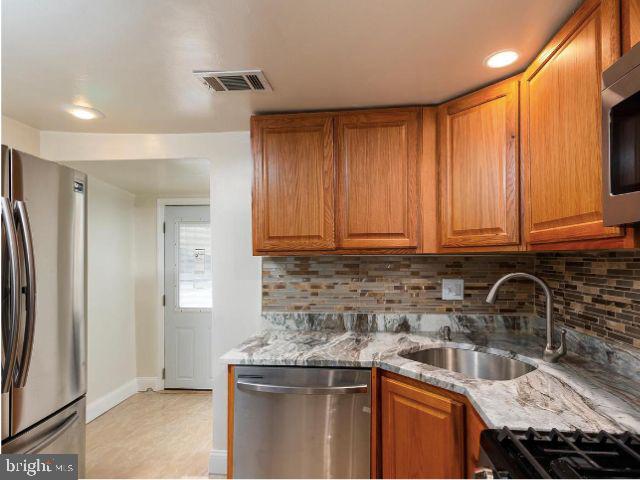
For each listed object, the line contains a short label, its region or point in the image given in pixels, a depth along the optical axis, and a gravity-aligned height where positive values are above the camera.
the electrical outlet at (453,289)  2.29 -0.25
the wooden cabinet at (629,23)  0.97 +0.61
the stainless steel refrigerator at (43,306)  1.42 -0.24
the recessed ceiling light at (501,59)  1.52 +0.81
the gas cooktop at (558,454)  0.83 -0.51
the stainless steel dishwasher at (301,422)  1.70 -0.82
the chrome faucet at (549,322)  1.56 -0.33
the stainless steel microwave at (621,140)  0.91 +0.28
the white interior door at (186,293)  3.86 -0.46
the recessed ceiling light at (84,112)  2.04 +0.79
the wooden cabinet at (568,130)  1.11 +0.42
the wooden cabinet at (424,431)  1.36 -0.74
